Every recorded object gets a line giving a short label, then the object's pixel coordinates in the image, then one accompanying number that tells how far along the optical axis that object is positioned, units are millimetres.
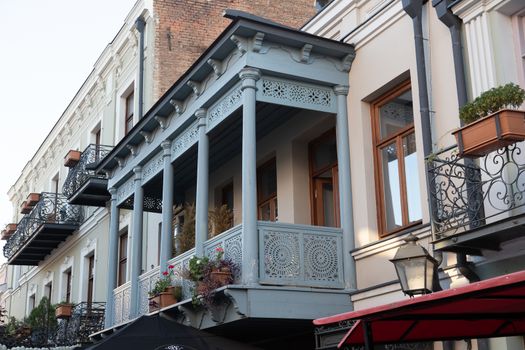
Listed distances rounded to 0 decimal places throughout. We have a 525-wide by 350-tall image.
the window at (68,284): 24683
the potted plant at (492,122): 8055
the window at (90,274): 22516
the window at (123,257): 19984
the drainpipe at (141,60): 19427
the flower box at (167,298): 12508
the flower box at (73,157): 21844
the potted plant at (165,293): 12500
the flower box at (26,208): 27922
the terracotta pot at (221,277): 10844
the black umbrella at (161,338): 10078
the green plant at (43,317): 21922
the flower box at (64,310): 20297
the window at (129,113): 20906
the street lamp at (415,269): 8492
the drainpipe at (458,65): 9062
